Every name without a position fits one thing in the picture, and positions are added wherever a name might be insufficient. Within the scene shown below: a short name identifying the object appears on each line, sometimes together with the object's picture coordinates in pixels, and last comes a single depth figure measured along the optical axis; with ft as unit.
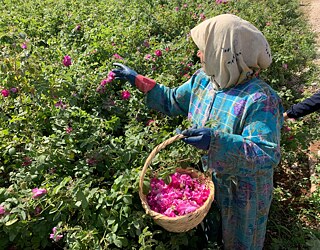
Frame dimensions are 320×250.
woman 6.22
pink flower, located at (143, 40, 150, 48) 12.03
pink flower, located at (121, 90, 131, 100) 8.98
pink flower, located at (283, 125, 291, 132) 10.98
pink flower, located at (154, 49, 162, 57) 11.12
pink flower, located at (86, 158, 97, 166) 7.33
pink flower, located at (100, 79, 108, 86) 9.05
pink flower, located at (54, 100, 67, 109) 8.04
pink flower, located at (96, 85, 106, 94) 9.10
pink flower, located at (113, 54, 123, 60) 10.44
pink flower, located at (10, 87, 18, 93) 8.50
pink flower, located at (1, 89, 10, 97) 8.47
